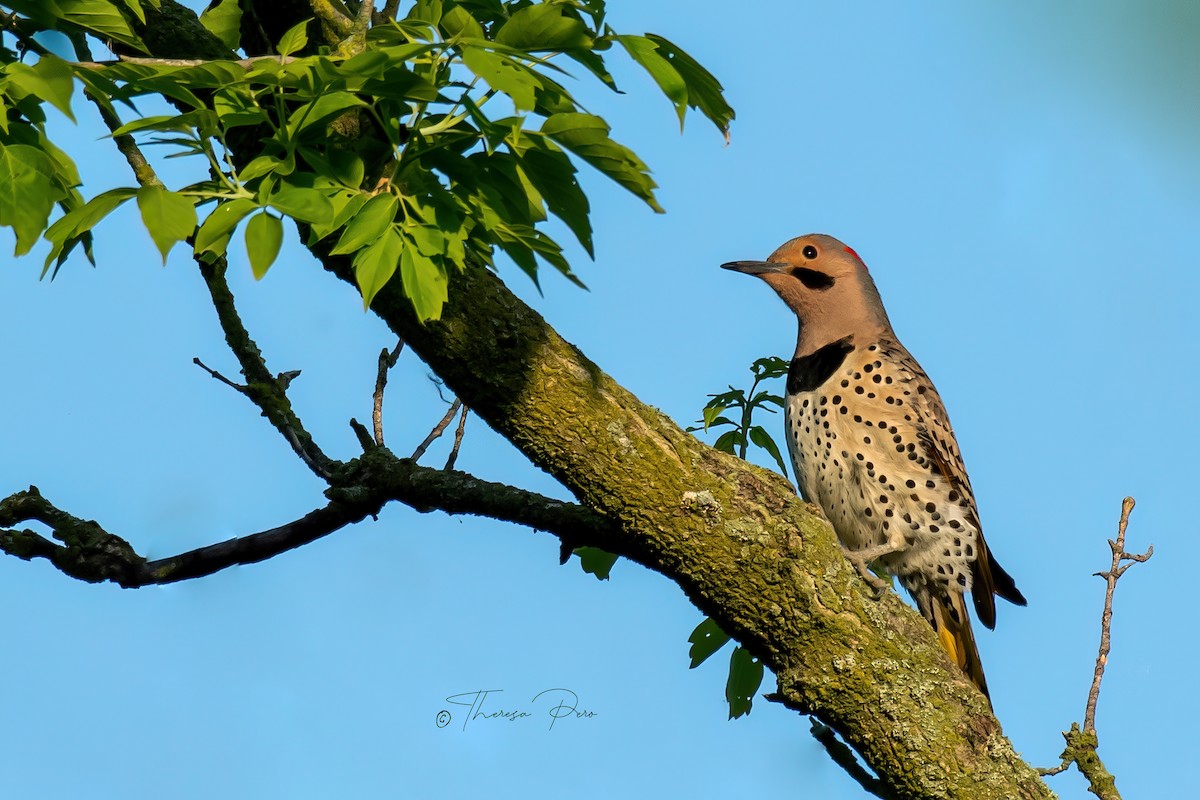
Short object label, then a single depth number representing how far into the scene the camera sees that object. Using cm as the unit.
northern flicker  1020
